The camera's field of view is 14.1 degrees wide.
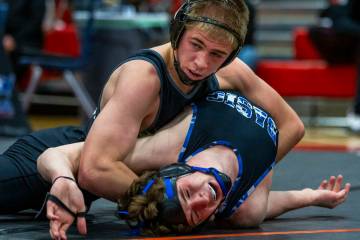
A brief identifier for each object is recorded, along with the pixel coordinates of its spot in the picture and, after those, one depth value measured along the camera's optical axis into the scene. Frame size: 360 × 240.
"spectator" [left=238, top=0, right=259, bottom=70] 11.87
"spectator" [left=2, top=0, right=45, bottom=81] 11.32
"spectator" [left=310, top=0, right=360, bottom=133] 11.82
